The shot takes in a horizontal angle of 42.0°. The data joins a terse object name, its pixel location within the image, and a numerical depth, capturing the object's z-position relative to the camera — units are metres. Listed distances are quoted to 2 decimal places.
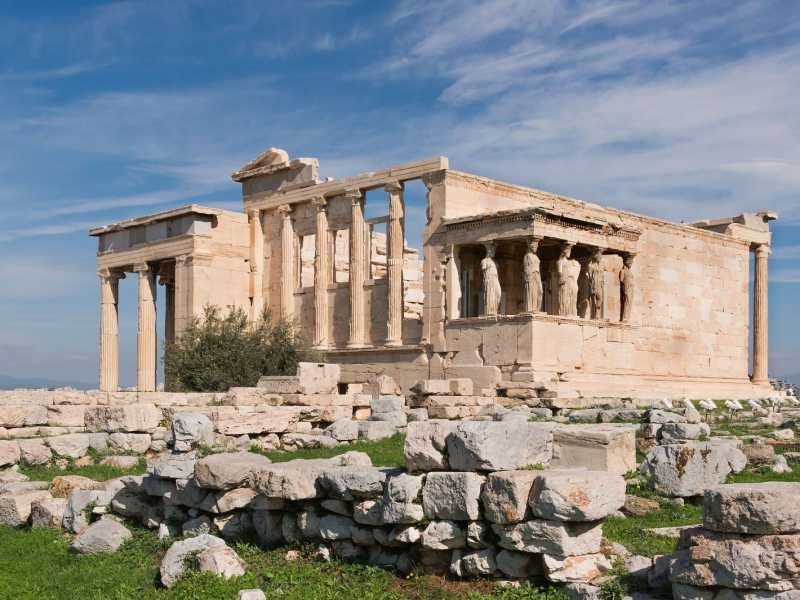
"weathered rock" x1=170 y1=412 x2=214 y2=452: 14.48
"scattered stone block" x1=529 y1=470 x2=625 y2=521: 7.16
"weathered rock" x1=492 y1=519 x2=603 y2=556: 7.19
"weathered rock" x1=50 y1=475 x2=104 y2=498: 12.33
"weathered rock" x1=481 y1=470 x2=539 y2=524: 7.37
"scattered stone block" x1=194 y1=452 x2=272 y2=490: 9.80
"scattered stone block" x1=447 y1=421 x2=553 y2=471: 7.84
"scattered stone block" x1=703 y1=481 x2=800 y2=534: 6.21
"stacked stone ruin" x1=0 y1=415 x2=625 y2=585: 7.28
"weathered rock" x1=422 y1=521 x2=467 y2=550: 7.79
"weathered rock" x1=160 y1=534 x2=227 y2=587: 8.63
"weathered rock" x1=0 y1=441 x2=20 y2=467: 14.57
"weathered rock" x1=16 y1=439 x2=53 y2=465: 14.84
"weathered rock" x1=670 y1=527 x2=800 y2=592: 6.15
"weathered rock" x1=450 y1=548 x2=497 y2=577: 7.60
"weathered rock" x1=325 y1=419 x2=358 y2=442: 16.78
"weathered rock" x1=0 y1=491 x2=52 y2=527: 11.63
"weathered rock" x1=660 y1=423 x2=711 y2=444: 13.78
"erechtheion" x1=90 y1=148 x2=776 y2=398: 25.91
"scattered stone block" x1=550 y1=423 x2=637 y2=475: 10.40
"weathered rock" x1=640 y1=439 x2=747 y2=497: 10.08
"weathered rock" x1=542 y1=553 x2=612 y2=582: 7.19
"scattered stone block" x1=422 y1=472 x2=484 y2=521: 7.68
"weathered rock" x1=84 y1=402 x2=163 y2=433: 16.17
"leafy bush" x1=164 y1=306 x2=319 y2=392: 26.23
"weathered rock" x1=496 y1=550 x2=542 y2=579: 7.42
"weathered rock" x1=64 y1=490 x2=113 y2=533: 11.14
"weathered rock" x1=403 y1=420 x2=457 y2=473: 8.19
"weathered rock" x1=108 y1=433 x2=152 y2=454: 15.87
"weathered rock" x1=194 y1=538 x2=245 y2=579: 8.52
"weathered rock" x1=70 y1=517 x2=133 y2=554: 10.23
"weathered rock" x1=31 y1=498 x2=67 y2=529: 11.39
